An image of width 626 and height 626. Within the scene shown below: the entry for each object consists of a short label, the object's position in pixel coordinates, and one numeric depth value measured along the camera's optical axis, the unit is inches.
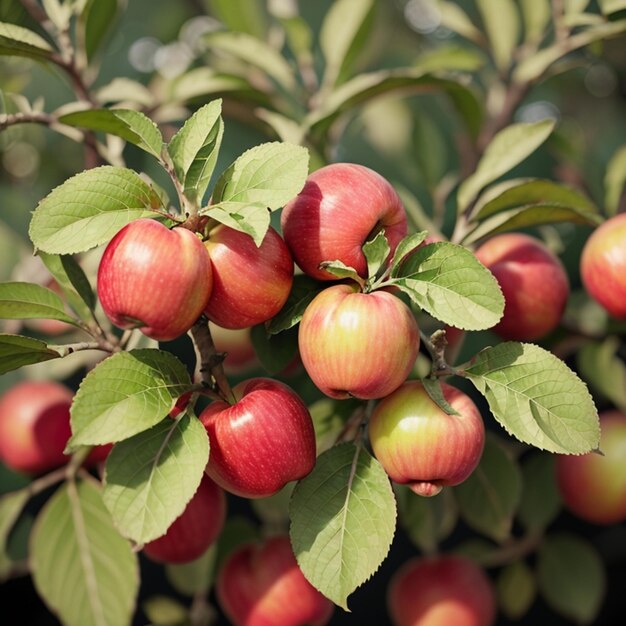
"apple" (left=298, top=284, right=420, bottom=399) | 21.1
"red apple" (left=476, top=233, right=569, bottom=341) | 29.8
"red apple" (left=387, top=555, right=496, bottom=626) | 36.9
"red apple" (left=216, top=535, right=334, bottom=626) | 31.9
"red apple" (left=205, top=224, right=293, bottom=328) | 21.5
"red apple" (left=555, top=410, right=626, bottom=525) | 37.4
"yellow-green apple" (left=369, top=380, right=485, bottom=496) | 22.4
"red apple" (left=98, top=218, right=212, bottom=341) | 20.0
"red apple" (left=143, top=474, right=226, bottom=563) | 27.4
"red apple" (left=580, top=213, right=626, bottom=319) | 28.6
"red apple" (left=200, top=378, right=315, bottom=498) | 22.0
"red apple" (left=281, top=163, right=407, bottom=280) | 22.9
